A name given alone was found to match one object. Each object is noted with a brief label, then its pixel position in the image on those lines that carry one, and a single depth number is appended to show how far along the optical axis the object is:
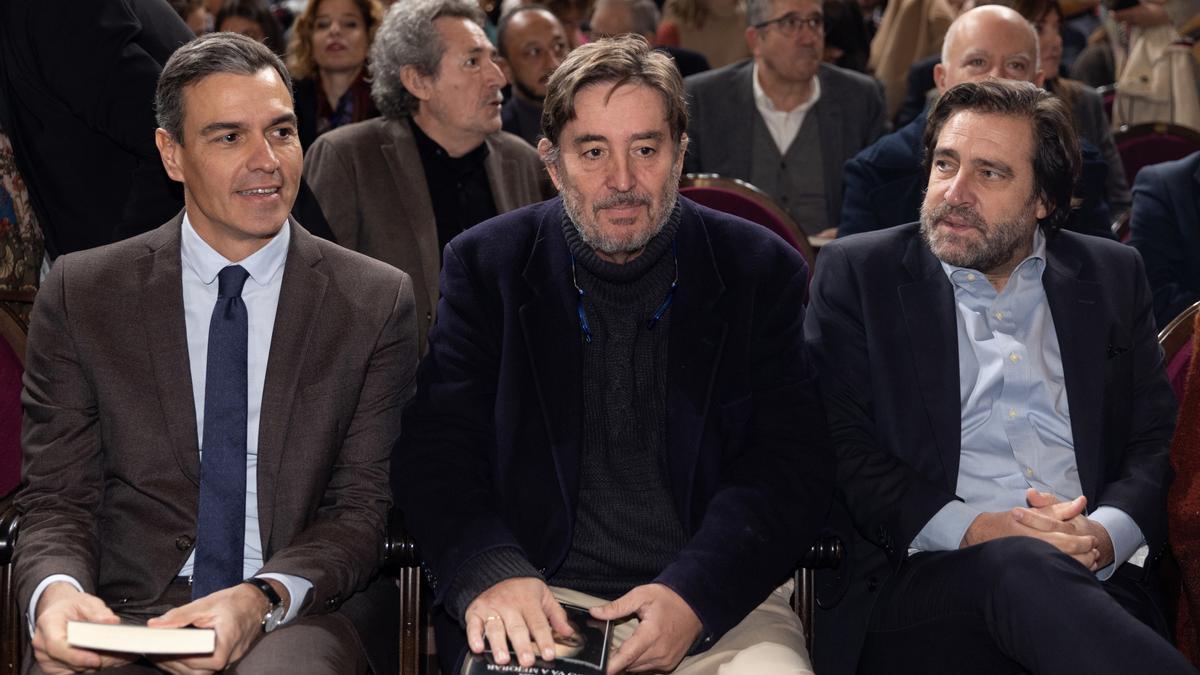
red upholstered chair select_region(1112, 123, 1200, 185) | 5.35
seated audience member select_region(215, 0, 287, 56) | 6.51
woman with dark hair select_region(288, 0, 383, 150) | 5.93
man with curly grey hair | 3.93
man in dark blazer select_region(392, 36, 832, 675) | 2.56
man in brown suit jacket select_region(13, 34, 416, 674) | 2.49
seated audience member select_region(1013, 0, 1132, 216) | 5.20
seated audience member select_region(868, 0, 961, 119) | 6.92
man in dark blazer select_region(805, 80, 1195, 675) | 2.68
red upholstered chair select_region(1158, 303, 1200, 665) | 2.69
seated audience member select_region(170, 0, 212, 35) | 6.11
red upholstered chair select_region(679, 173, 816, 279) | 3.77
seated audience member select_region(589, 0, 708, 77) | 7.08
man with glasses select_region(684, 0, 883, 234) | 5.40
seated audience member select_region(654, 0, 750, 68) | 7.43
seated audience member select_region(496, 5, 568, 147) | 5.89
